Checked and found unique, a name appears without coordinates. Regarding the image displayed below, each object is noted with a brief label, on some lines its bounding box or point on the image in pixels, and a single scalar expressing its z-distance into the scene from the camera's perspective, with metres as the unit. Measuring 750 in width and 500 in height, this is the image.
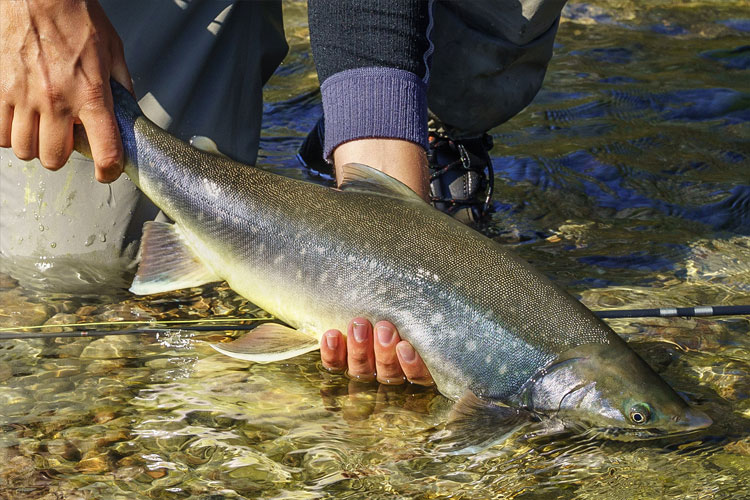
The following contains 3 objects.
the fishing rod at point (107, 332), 2.91
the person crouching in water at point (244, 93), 2.64
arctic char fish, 2.35
